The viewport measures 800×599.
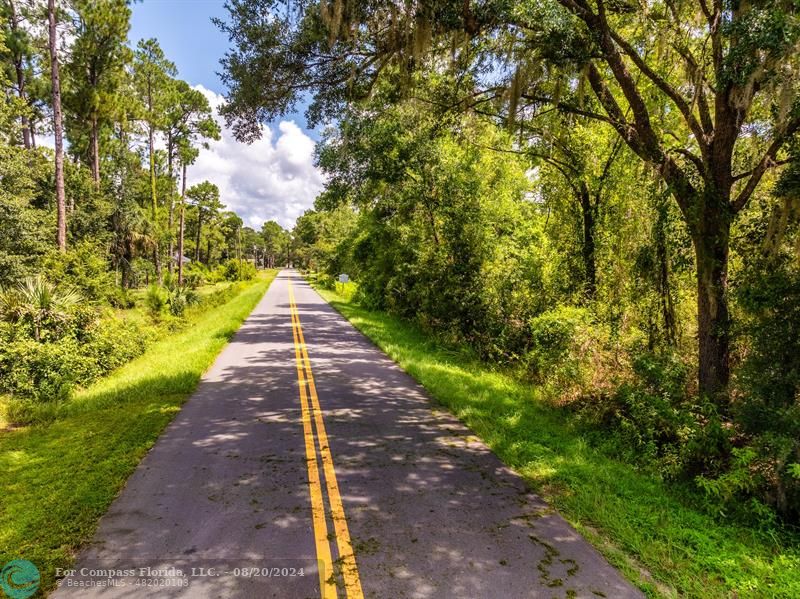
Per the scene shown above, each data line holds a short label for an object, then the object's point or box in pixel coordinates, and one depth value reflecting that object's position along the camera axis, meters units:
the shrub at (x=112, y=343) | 10.40
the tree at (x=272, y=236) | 140.50
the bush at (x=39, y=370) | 8.23
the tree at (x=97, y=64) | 21.47
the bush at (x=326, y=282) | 43.17
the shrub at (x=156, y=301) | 17.50
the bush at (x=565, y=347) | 8.40
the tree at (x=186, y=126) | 33.31
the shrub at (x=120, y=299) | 16.07
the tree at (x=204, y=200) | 52.53
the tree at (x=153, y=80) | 28.86
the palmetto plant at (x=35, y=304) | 9.39
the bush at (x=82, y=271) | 13.49
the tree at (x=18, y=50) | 20.68
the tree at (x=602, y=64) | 5.13
